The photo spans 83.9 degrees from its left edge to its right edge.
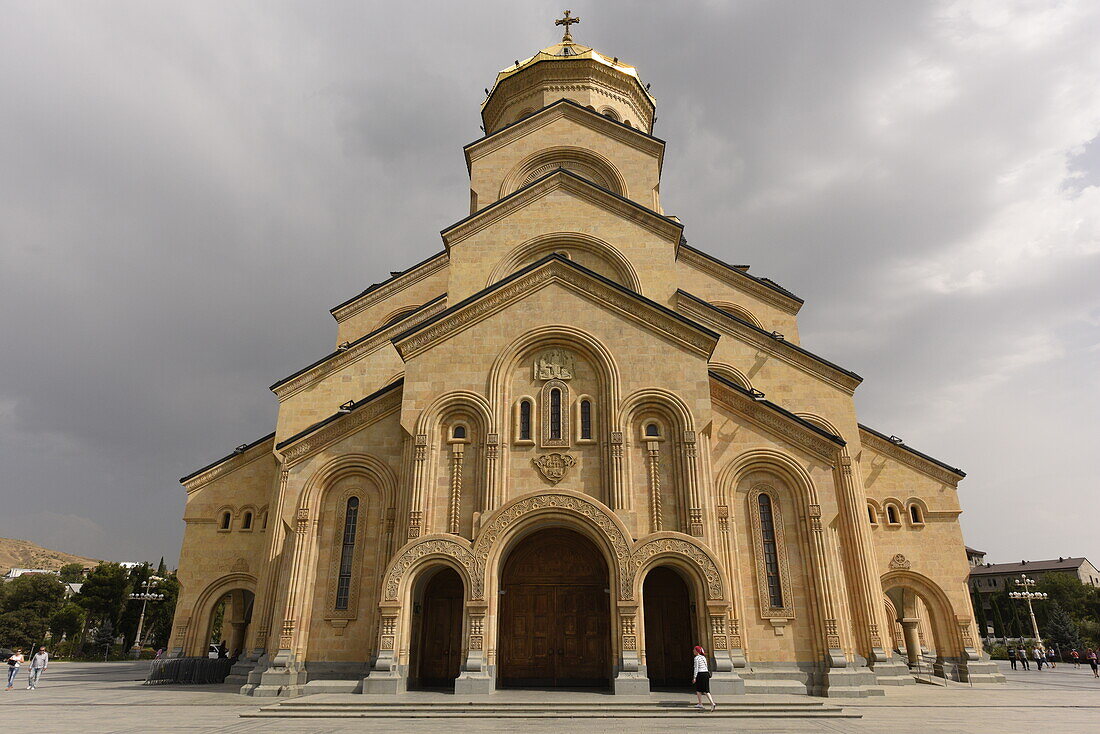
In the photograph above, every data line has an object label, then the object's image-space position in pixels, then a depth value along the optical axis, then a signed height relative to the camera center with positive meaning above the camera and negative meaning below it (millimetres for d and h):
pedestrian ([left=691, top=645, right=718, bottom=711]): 12242 -1143
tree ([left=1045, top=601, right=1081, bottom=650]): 46156 -1142
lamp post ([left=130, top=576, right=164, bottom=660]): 41850 +1444
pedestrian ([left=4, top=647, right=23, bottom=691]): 19703 -1302
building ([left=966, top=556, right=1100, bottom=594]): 89312 +6230
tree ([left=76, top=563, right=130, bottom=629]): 44375 +1754
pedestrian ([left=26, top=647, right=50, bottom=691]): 18844 -1248
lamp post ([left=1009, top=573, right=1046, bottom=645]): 34250 +1098
